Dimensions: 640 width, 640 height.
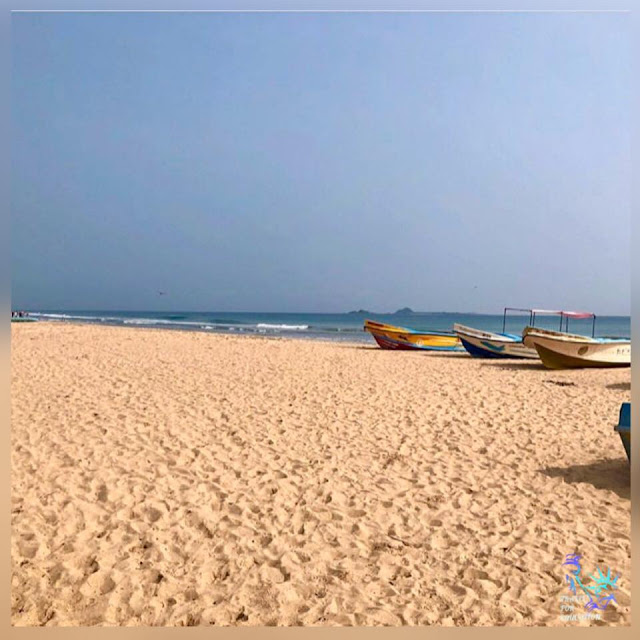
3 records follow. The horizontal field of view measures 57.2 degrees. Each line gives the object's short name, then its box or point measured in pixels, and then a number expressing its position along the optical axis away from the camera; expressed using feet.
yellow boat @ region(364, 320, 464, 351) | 62.28
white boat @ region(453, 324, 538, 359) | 51.01
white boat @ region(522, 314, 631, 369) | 42.19
